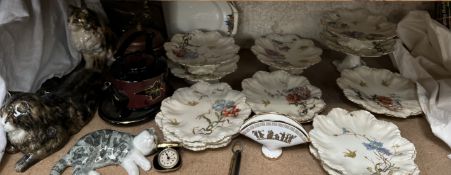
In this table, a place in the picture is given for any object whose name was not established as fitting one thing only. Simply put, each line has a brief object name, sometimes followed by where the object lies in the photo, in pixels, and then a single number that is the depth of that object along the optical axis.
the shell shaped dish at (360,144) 0.71
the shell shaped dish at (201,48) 0.95
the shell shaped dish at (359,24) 0.97
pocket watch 0.72
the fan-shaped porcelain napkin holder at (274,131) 0.71
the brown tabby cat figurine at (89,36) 0.83
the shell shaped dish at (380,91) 0.84
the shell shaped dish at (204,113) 0.77
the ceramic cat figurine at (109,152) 0.72
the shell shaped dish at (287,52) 0.95
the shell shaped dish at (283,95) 0.84
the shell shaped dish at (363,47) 0.94
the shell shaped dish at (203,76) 0.91
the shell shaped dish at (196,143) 0.75
